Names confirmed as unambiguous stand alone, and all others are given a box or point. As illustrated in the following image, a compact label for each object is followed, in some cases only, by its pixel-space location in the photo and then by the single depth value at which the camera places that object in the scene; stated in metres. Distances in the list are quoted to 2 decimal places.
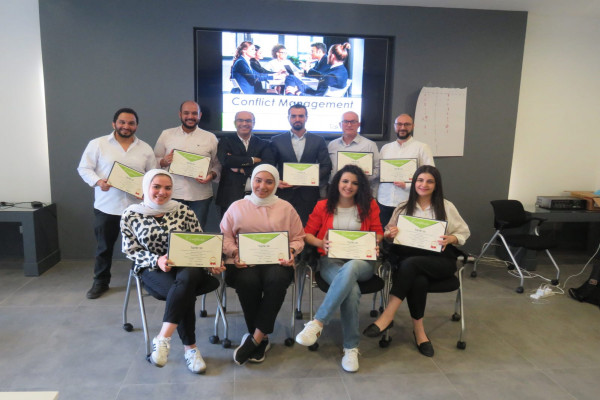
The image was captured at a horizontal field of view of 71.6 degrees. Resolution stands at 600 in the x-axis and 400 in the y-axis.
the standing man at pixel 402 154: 3.82
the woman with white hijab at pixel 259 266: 2.59
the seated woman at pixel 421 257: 2.78
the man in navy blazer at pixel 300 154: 3.72
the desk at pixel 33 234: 3.99
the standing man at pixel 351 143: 3.80
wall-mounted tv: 4.38
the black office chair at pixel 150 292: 2.60
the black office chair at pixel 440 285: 2.79
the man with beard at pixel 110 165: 3.44
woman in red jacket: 2.63
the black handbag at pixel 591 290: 3.67
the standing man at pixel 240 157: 3.59
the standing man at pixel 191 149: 3.67
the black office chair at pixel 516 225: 4.03
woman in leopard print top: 2.45
